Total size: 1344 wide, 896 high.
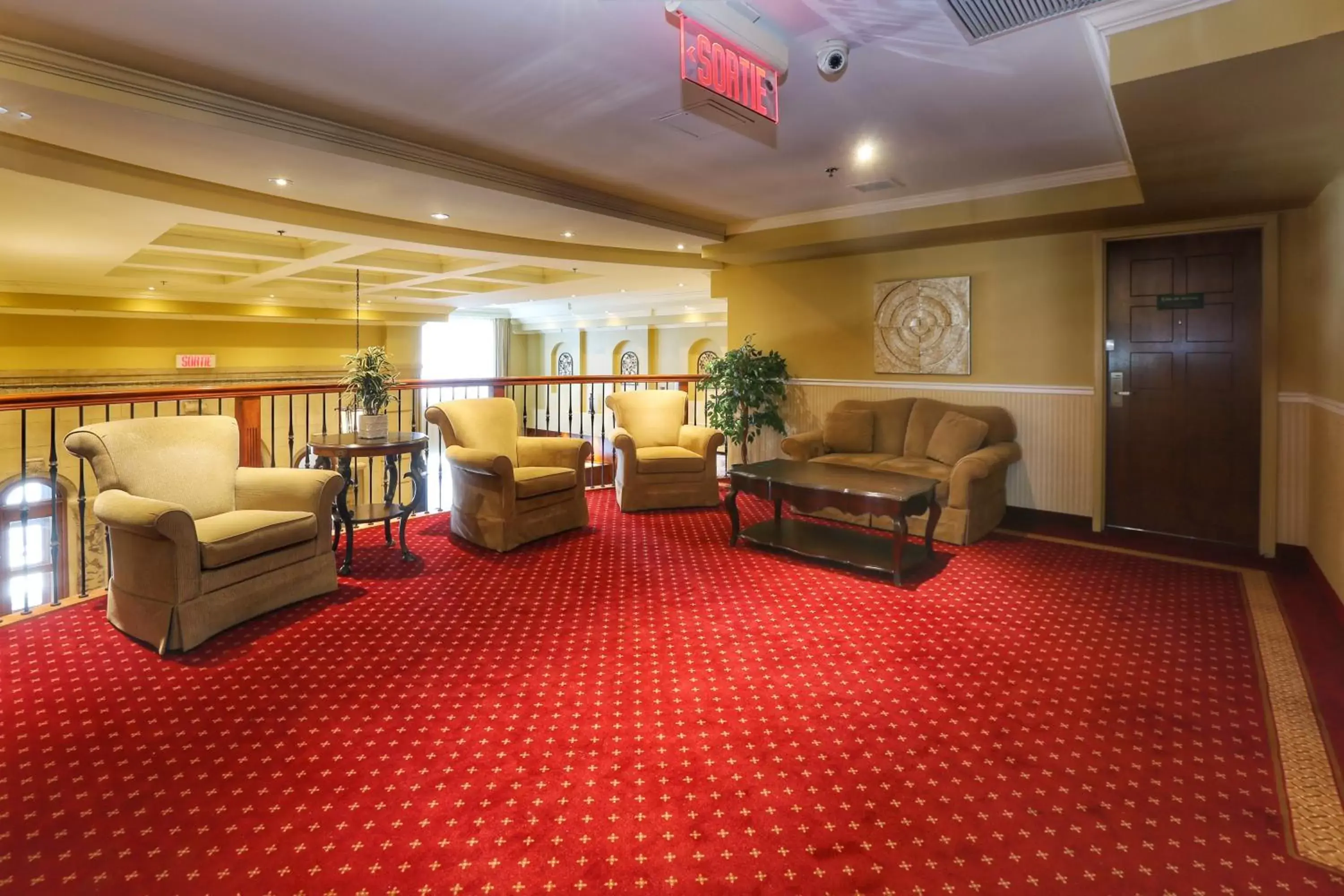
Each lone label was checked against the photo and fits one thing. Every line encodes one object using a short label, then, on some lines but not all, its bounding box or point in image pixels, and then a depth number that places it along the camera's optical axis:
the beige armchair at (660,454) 5.84
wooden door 4.83
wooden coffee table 4.03
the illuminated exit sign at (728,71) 2.58
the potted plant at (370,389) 4.37
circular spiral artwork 6.05
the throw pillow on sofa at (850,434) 6.04
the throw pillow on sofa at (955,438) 5.28
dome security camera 2.98
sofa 4.93
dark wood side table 4.14
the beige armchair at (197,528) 3.04
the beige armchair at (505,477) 4.65
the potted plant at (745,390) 7.02
